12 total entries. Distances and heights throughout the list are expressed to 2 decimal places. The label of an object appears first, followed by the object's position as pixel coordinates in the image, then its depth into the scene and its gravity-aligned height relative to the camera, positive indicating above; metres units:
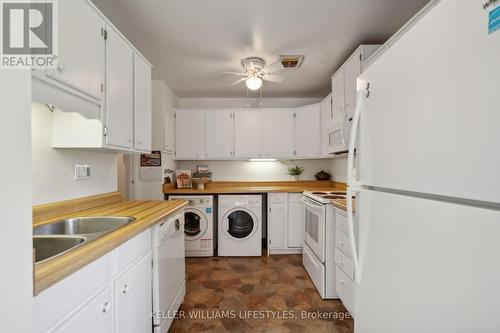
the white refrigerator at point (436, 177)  0.57 -0.04
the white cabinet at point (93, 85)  1.19 +0.48
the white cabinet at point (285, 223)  3.49 -0.84
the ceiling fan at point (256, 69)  2.71 +1.17
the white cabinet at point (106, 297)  0.74 -0.52
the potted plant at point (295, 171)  4.08 -0.10
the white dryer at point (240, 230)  3.44 -0.91
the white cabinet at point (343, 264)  1.92 -0.85
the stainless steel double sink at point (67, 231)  1.11 -0.36
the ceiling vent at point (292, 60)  2.67 +1.22
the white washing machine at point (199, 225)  3.39 -0.85
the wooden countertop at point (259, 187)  3.43 -0.35
